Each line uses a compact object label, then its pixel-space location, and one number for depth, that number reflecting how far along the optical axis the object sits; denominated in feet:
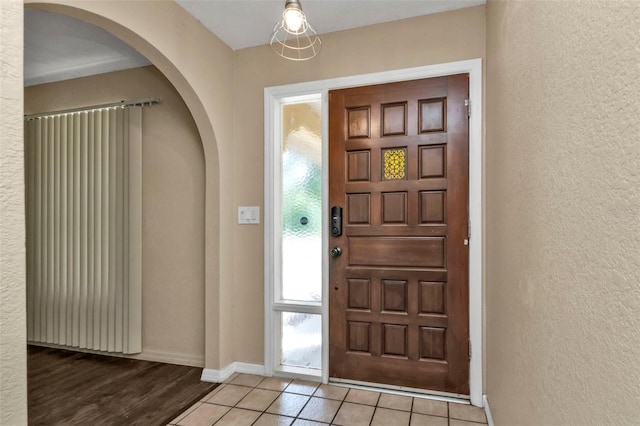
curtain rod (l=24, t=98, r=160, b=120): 9.52
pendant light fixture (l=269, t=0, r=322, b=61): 8.25
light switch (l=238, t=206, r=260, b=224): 8.74
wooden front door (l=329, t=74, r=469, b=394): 7.25
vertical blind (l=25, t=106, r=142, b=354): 9.57
